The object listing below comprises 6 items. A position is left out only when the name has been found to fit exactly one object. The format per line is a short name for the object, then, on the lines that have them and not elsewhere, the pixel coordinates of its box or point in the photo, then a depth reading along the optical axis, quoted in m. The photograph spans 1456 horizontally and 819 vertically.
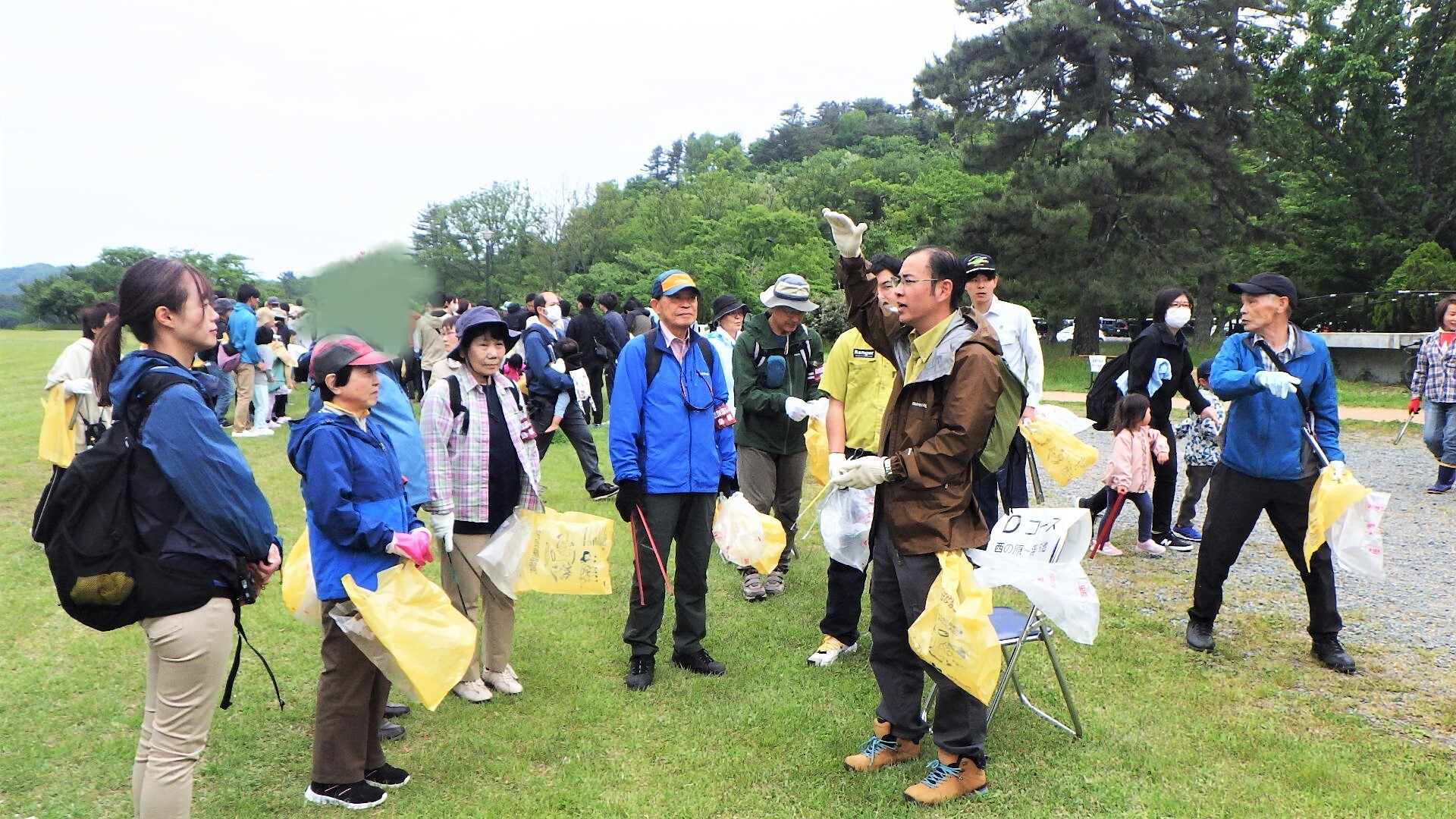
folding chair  3.59
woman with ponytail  2.64
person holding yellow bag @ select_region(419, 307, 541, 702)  4.16
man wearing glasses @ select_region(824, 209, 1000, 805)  3.33
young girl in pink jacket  6.77
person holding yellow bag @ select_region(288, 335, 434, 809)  3.24
